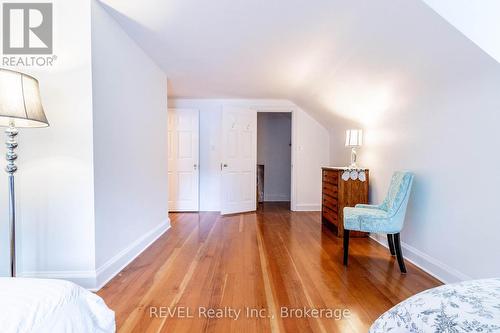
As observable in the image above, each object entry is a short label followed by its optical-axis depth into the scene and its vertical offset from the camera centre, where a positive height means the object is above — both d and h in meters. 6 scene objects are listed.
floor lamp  1.33 +0.27
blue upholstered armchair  2.28 -0.56
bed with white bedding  0.70 -0.48
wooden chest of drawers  3.26 -0.49
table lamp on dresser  3.45 +0.28
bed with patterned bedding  0.59 -0.39
